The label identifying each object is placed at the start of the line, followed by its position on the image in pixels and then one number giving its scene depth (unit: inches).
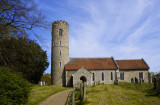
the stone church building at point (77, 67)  1214.9
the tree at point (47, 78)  2692.9
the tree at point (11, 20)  328.2
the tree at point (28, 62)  394.6
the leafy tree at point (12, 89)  283.4
